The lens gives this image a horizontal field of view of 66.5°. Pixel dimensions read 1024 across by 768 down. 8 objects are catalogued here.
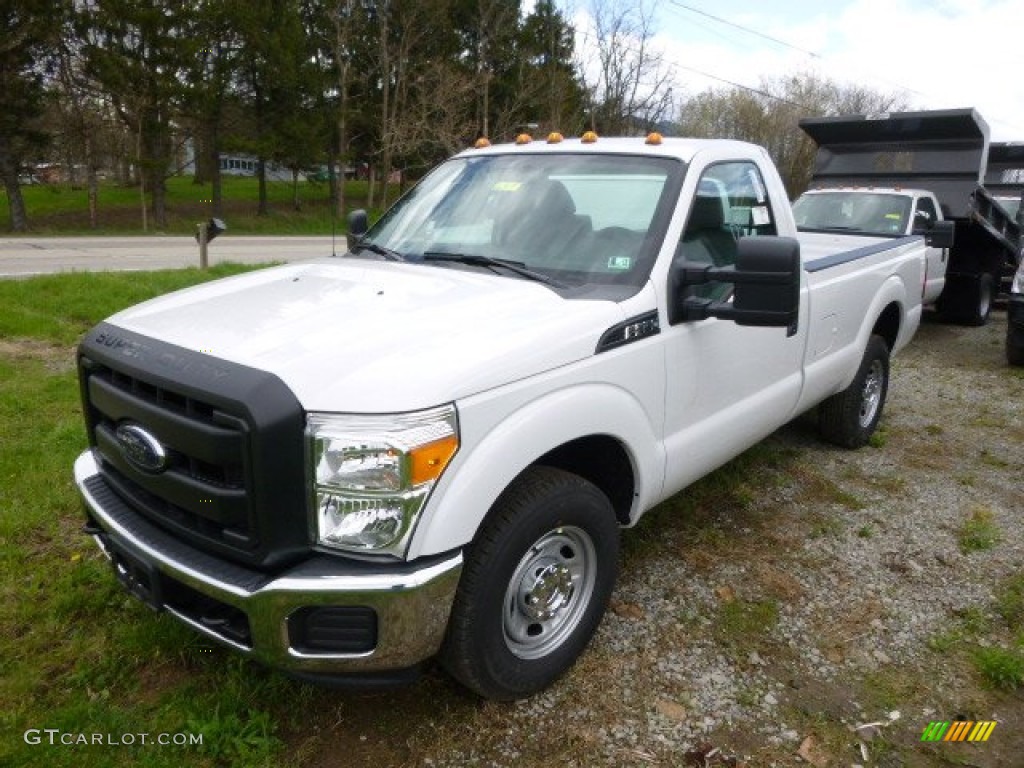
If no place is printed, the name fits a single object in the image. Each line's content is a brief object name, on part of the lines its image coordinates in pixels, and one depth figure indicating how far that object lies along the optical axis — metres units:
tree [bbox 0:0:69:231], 23.97
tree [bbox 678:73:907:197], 38.47
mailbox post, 9.43
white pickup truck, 2.14
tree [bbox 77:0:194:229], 26.34
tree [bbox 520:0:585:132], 36.00
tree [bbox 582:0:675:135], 39.66
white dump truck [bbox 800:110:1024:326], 9.97
